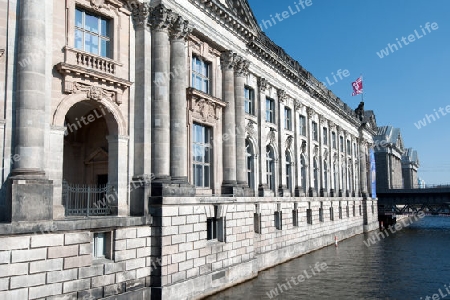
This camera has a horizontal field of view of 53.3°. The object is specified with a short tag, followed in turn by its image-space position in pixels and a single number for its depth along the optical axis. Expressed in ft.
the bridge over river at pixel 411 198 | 228.22
